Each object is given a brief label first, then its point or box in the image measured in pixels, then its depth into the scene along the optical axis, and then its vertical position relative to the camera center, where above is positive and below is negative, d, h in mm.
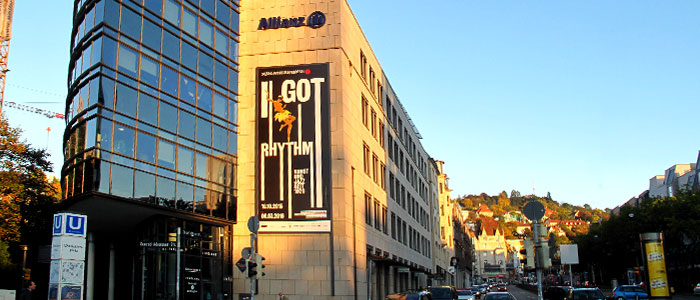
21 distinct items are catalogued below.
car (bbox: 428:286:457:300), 39469 -2018
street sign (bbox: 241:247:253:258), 20952 +338
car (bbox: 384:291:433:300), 31297 -1760
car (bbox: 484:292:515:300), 29562 -1690
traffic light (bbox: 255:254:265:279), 20978 -69
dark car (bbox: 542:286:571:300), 40275 -2223
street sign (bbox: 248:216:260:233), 21656 +1289
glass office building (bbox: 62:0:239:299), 28125 +5420
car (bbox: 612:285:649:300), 39250 -2206
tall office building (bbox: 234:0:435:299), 35188 +6191
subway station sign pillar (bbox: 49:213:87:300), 15148 +191
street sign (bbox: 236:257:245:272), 20609 -27
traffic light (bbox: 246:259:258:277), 20172 -171
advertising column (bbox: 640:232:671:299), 24344 -375
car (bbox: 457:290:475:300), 44200 -2503
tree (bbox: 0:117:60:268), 41000 +4537
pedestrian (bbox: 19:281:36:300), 18347 -763
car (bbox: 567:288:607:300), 31047 -1758
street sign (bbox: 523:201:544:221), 18897 +1408
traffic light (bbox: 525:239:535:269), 18422 +119
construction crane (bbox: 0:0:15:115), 80938 +29981
